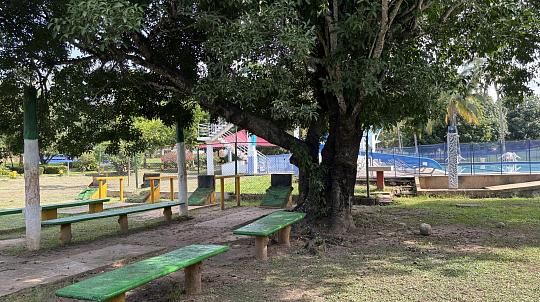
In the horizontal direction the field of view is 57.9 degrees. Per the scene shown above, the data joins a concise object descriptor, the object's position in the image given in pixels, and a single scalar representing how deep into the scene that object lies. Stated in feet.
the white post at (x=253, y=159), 99.14
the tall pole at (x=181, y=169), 39.78
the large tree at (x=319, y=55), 19.35
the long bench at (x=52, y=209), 35.12
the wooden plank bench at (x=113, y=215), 29.27
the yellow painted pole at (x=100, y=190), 61.65
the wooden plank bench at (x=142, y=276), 12.57
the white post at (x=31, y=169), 27.48
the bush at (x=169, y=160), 162.36
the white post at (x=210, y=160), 98.68
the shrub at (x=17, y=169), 145.65
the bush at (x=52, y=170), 152.00
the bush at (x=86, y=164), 155.53
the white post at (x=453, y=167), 59.06
